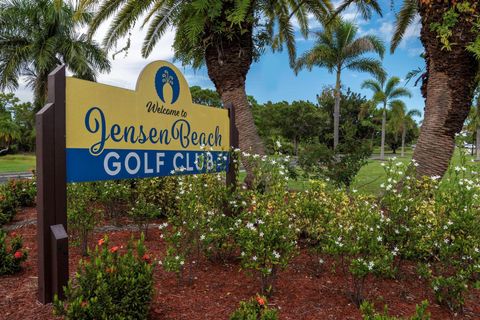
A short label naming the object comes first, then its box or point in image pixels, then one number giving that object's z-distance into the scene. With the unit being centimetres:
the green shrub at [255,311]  233
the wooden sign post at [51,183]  285
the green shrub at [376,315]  223
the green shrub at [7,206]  604
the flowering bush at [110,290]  242
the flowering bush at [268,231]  319
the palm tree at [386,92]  3638
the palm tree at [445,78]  650
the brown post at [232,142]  507
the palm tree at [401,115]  4028
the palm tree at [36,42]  2103
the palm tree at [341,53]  2238
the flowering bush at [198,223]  353
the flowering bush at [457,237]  329
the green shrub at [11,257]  356
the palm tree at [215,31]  788
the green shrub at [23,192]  747
